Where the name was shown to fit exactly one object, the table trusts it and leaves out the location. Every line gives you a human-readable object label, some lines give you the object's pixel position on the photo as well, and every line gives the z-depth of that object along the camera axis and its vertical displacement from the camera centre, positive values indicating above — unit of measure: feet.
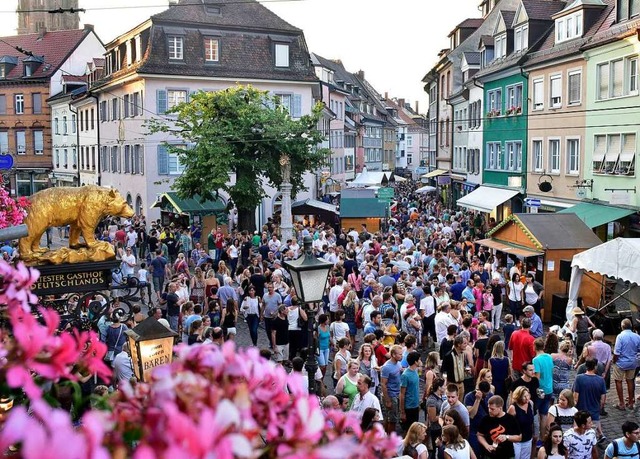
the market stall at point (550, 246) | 64.18 -7.59
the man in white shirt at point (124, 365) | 36.50 -9.38
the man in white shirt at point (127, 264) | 70.08 -9.18
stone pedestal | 102.01 -6.91
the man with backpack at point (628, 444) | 27.25 -9.88
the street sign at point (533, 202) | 91.30 -4.81
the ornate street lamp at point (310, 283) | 30.71 -4.74
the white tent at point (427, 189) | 197.88 -6.93
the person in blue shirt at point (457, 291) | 57.47 -9.40
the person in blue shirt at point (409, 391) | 35.40 -10.32
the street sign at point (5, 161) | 41.68 +0.12
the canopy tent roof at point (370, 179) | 163.73 -3.64
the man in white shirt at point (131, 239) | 97.42 -9.39
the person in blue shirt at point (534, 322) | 45.88 -9.52
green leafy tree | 105.70 +2.66
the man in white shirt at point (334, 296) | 54.34 -9.24
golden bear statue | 36.22 -2.63
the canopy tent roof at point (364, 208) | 112.88 -6.62
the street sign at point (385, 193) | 106.11 -4.19
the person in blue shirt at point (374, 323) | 44.37 -9.06
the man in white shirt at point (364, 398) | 31.04 -9.34
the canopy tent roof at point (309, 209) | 121.60 -7.19
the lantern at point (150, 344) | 31.78 -7.34
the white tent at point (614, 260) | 53.57 -6.98
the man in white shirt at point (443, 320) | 45.70 -9.20
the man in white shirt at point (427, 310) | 52.80 -9.92
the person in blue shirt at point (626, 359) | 42.09 -10.68
